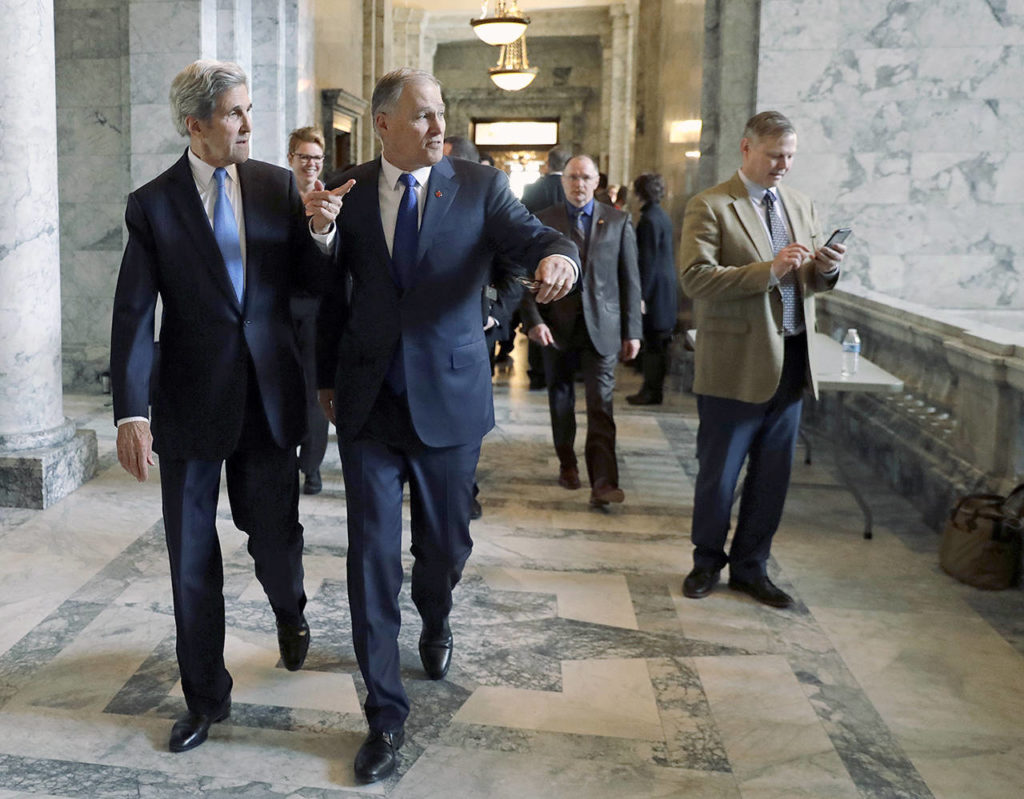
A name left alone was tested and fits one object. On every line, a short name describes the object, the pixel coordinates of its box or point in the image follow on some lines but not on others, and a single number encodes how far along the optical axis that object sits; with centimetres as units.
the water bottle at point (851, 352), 551
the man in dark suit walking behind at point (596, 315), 601
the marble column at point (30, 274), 587
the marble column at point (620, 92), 2047
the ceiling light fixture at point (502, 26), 1491
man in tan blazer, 430
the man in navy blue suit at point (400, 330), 318
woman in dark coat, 934
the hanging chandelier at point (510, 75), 1836
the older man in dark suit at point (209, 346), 312
